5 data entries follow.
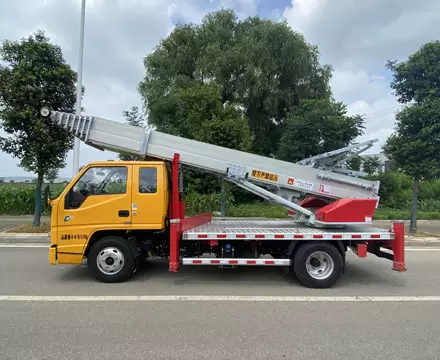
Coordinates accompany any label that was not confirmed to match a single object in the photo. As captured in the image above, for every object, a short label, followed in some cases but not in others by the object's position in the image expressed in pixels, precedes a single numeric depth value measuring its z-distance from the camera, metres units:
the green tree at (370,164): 23.03
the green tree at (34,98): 10.46
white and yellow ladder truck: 5.84
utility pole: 11.44
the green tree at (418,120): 11.30
